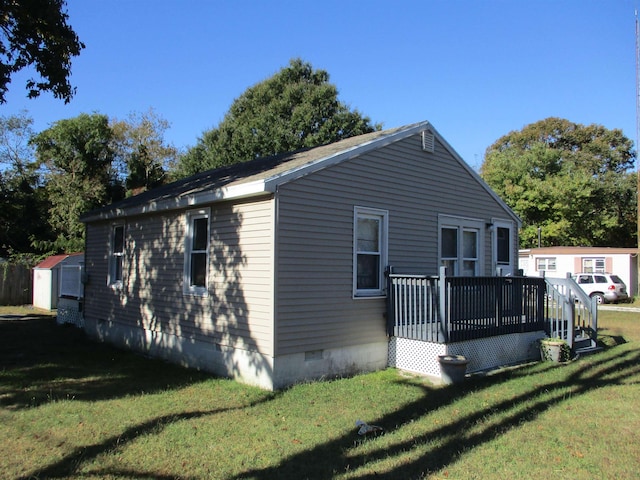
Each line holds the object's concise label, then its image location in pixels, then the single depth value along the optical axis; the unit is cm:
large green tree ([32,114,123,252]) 2902
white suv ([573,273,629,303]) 2458
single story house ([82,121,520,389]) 765
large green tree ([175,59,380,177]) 3066
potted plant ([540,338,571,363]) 969
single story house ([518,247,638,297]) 2731
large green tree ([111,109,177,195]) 3350
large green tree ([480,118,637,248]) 3497
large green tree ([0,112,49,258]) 2761
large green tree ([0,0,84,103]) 918
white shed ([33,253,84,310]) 1880
